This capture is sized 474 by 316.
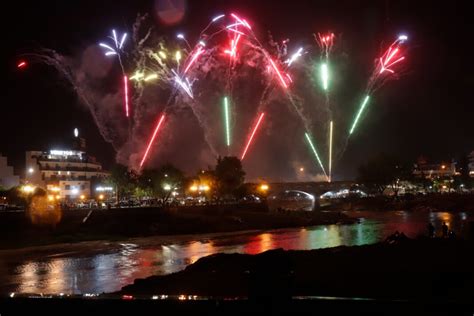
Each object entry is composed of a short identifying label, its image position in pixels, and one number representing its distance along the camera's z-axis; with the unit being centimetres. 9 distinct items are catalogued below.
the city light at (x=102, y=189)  12051
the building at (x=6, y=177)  9332
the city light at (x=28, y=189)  8488
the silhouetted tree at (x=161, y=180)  10519
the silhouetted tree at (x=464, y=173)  18288
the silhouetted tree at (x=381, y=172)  15712
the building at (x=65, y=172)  10869
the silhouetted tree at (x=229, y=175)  10406
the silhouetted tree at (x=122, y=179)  10575
